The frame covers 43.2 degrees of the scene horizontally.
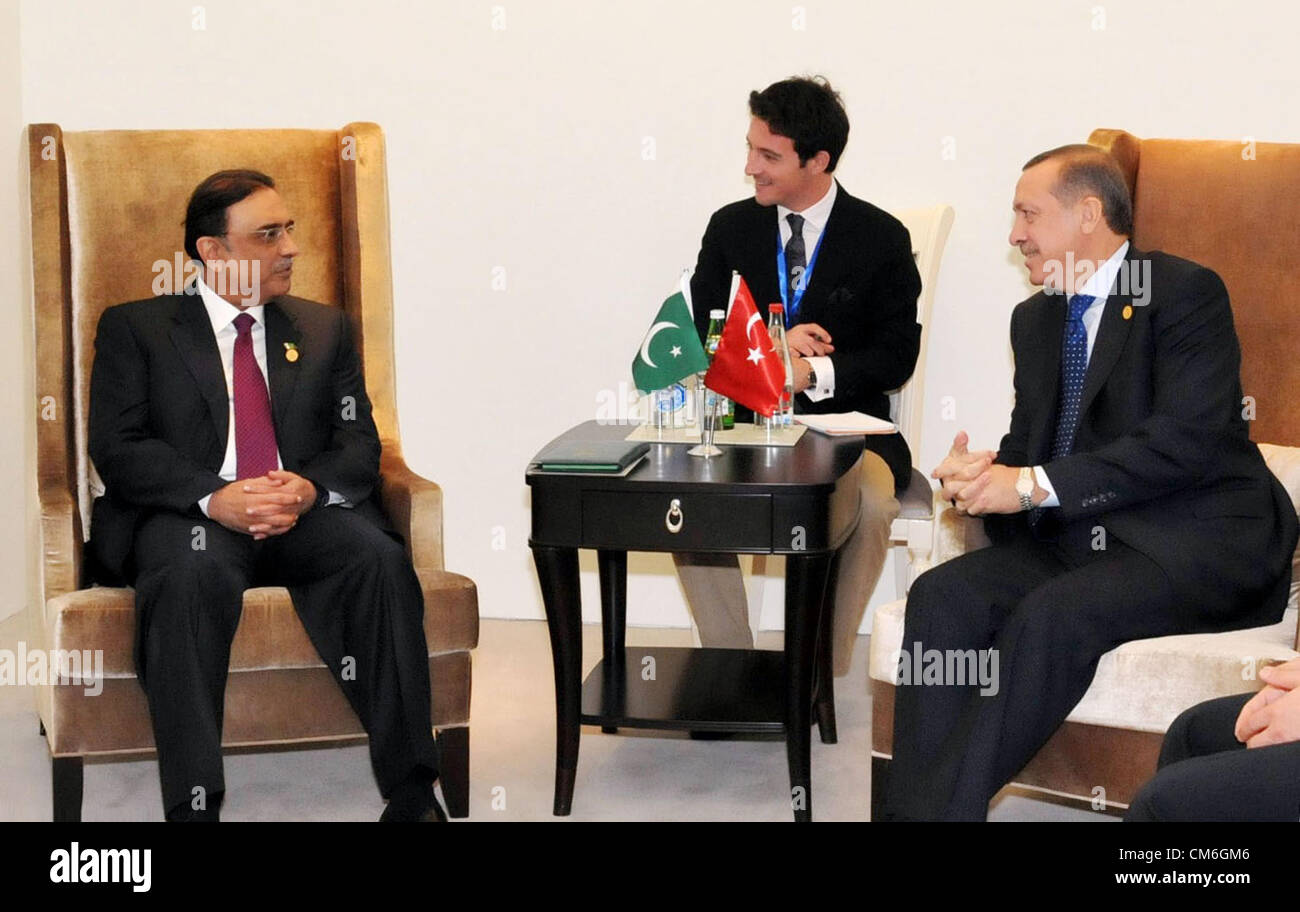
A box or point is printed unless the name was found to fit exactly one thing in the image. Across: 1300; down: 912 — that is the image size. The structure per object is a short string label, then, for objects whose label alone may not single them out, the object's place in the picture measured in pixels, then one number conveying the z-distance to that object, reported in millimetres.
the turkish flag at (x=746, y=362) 3547
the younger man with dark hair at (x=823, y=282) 4129
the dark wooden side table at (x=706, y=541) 3225
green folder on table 3273
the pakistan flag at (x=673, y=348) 3572
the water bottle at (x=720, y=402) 3779
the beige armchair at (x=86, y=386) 3264
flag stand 3525
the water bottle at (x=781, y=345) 3717
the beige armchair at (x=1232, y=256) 3188
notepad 3799
